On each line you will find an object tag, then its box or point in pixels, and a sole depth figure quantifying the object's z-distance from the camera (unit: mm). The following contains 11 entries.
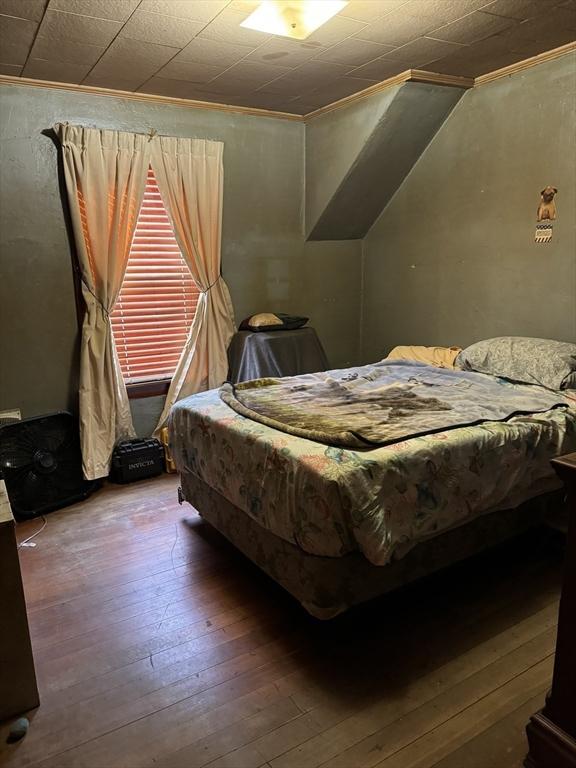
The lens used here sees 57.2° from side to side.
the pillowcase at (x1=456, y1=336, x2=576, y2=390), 2854
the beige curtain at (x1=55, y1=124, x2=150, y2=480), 3326
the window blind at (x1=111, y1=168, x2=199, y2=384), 3701
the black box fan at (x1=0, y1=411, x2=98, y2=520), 3096
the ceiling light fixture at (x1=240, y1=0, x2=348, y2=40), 2260
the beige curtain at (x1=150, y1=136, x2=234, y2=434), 3646
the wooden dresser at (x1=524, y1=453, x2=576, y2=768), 1394
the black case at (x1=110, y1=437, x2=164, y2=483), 3613
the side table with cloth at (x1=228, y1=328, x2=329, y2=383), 3844
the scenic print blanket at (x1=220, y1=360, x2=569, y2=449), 2184
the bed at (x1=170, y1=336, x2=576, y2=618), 1853
